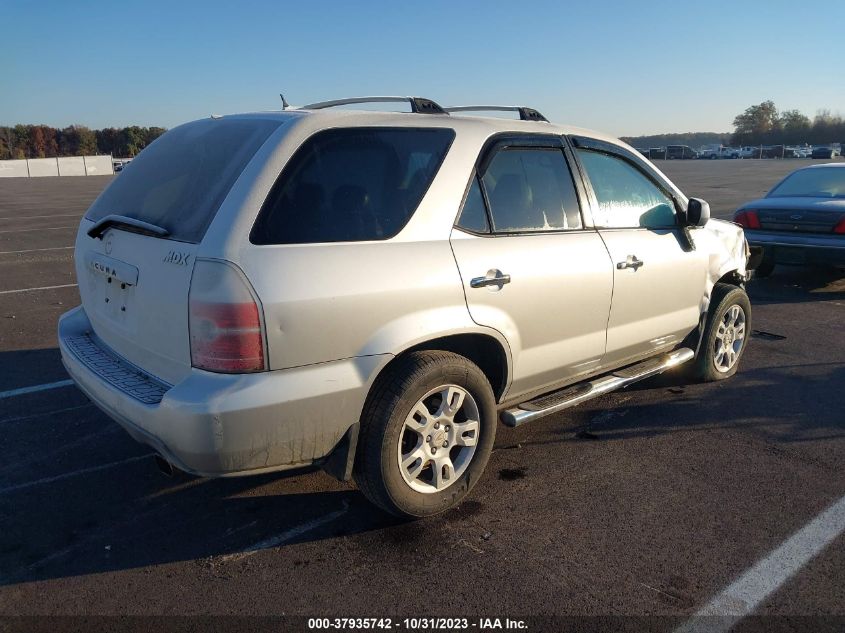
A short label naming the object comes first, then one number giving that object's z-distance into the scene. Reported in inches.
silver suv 109.4
